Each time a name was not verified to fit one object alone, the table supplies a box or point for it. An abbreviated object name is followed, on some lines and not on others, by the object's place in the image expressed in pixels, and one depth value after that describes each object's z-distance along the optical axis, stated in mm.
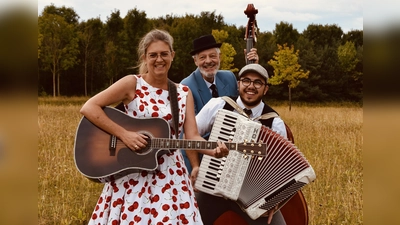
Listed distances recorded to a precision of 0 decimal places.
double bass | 3553
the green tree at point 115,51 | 34312
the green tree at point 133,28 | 36344
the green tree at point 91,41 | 37344
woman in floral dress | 2818
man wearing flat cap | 3510
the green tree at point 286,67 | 29203
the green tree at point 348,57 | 40188
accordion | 3256
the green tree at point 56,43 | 32750
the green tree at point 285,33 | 48188
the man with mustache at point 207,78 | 4648
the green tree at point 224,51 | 31875
